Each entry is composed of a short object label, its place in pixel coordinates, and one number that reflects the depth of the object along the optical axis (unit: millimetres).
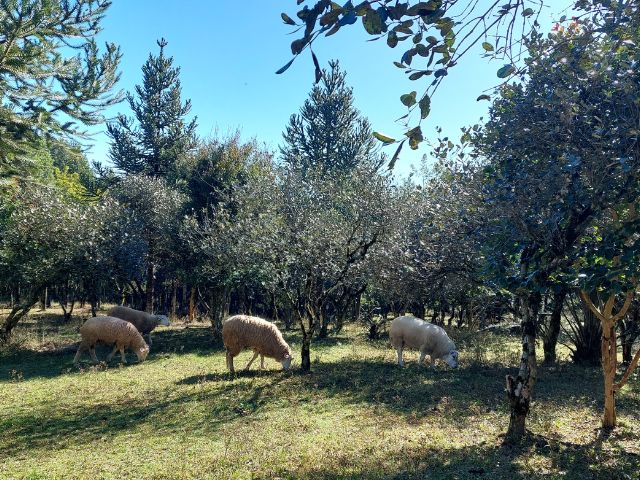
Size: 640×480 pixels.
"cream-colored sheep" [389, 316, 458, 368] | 13875
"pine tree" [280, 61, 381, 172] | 37344
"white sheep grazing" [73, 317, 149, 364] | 15453
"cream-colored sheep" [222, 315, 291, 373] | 13219
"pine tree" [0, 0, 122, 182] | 10641
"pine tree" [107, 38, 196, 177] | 33344
